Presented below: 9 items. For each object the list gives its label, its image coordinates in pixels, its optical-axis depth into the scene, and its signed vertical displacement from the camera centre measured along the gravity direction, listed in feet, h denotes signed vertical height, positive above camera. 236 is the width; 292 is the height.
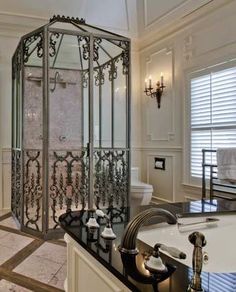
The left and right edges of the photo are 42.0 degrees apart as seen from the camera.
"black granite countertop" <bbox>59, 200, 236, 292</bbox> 3.03 -1.37
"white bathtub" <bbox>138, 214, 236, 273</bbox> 5.44 -1.78
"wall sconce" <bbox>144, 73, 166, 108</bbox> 14.07 +2.55
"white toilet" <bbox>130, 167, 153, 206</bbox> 12.32 -2.00
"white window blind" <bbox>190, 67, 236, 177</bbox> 10.27 +1.10
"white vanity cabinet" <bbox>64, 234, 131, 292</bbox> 3.57 -1.72
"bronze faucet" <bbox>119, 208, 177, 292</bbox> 3.18 -1.34
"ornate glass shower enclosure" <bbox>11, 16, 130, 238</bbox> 10.17 +0.46
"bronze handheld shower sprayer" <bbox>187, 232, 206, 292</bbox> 2.84 -1.14
